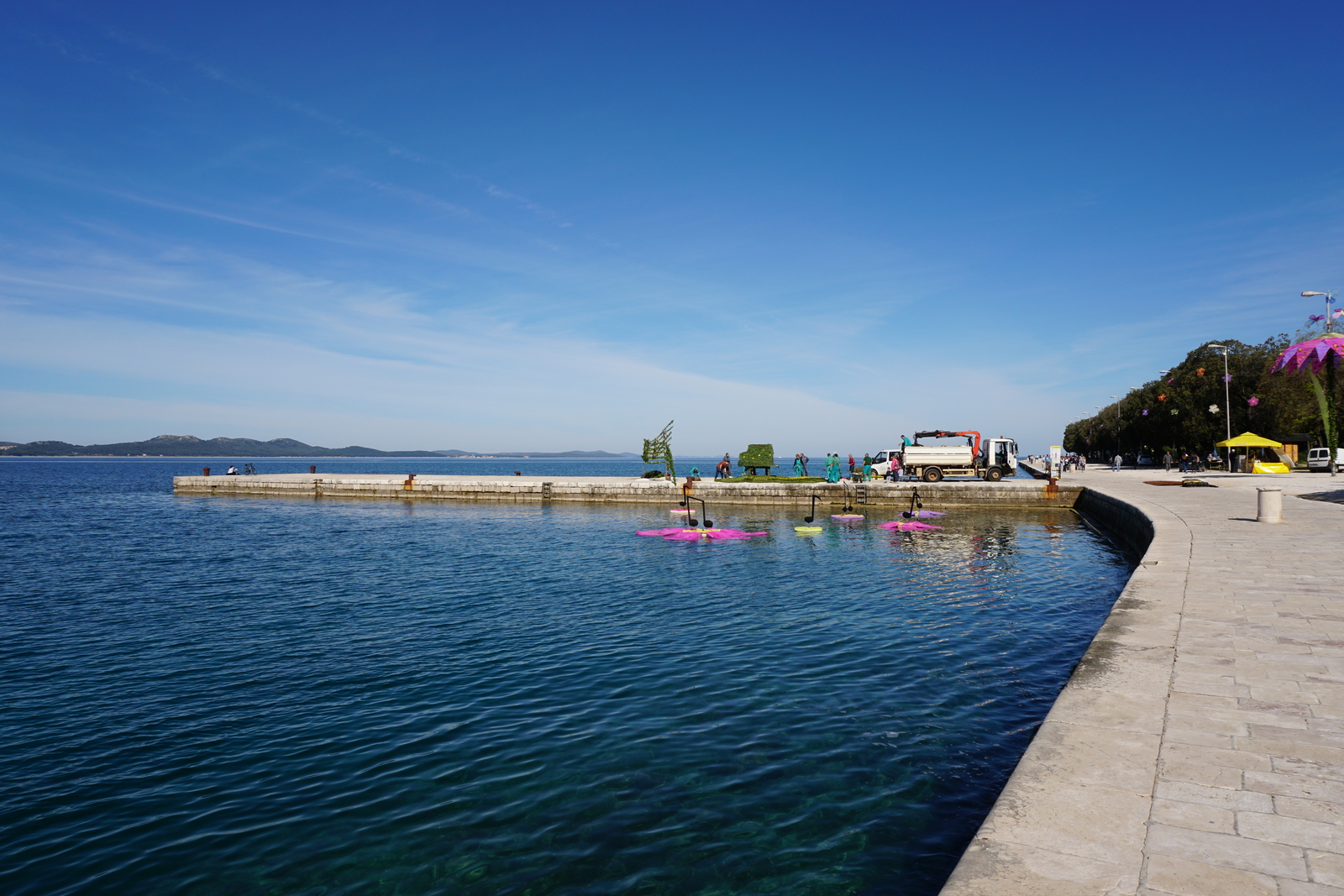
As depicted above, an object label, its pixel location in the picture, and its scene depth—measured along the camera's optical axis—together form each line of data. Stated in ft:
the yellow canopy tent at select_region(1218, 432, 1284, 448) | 169.17
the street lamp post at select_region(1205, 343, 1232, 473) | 178.11
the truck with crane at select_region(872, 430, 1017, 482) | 156.35
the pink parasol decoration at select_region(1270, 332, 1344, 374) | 85.46
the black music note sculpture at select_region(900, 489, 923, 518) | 118.62
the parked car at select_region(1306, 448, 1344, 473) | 174.26
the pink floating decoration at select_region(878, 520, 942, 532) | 108.05
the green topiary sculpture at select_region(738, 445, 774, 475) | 170.81
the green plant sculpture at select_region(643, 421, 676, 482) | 159.33
